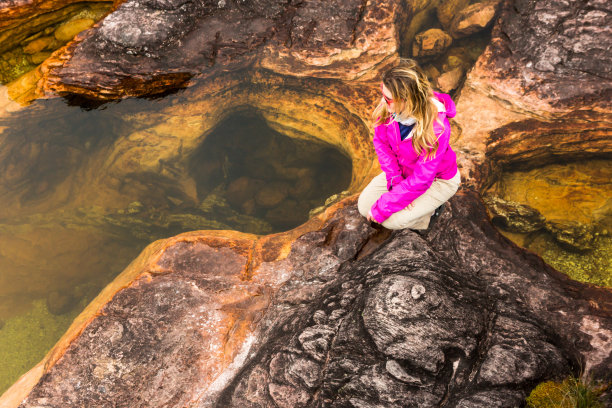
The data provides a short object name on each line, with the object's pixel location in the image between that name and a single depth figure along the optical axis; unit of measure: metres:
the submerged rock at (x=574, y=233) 3.60
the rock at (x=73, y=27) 3.59
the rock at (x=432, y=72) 4.27
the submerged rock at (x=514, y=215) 3.59
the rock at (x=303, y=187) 4.79
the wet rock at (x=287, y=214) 4.64
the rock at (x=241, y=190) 4.89
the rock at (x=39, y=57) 3.69
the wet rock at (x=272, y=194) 4.93
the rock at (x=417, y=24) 4.24
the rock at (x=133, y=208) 4.34
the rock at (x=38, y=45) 3.65
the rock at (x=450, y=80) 3.98
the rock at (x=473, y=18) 3.97
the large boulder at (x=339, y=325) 1.81
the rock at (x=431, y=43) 4.29
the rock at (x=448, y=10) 4.46
